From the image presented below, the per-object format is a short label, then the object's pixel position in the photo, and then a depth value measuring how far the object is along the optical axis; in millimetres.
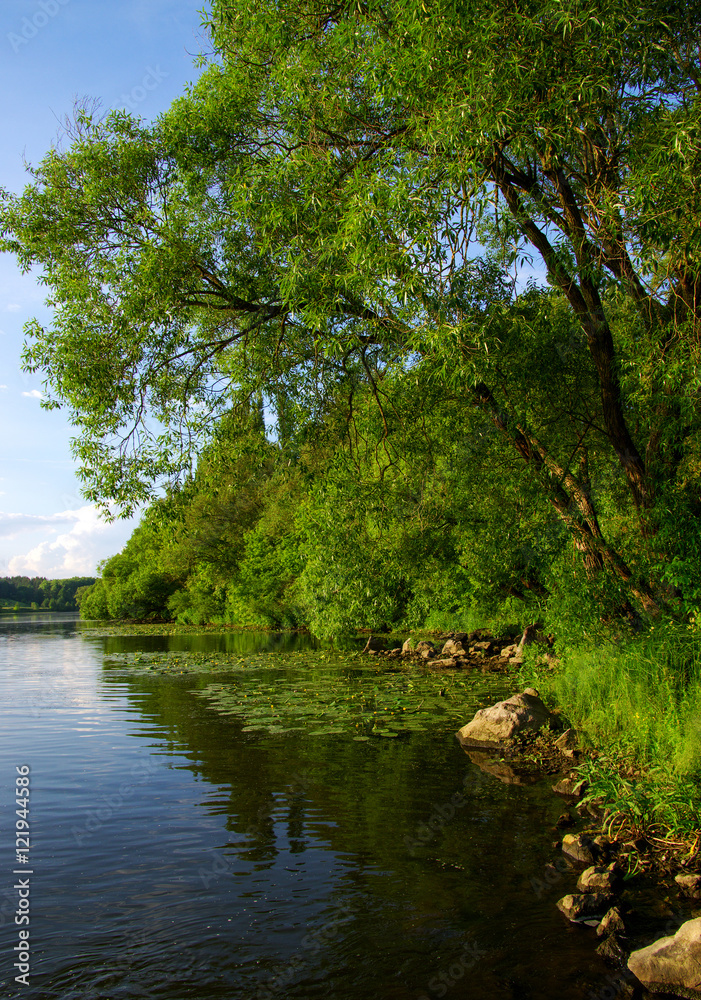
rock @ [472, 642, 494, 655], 24783
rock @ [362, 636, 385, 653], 27781
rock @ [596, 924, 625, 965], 5020
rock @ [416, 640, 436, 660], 24742
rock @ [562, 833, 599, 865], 6660
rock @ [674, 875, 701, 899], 5793
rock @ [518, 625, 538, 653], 23094
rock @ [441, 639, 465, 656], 24839
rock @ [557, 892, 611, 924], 5590
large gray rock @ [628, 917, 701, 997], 4605
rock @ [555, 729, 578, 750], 10555
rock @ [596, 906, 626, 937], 5301
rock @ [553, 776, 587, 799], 8565
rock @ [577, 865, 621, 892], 5957
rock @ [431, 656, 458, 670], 22289
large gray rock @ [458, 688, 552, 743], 11352
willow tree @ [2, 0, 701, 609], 8195
